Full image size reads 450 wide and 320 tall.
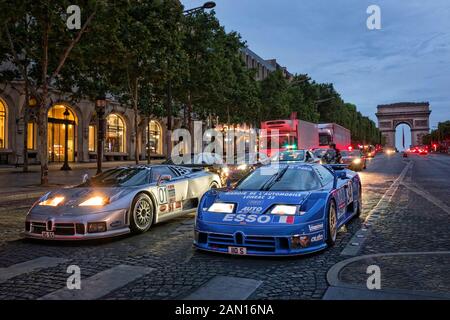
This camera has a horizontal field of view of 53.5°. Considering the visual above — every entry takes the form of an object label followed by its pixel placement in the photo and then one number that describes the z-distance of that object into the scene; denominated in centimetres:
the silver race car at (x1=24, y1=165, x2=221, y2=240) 699
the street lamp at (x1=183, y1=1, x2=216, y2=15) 2430
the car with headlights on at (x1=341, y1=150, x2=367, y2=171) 2917
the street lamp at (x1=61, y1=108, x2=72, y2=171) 2937
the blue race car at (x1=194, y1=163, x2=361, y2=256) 585
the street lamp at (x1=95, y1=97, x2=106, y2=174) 2016
